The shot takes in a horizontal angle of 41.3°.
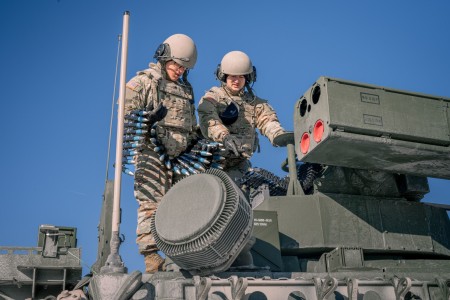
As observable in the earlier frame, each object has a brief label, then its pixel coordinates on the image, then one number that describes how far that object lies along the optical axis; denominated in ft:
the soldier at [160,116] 25.03
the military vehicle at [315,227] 16.51
